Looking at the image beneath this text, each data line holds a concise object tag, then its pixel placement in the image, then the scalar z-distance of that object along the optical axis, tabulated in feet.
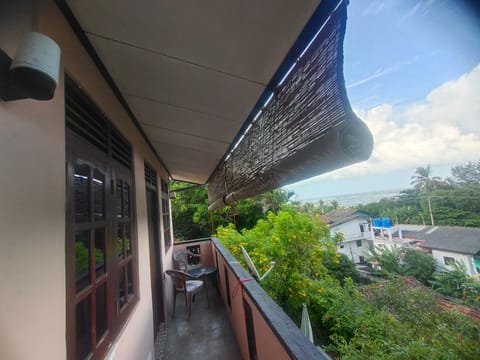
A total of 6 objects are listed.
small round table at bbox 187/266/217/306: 14.49
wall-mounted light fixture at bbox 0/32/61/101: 1.85
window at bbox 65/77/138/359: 3.33
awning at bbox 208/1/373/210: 2.34
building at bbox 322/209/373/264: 37.65
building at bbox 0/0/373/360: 2.15
